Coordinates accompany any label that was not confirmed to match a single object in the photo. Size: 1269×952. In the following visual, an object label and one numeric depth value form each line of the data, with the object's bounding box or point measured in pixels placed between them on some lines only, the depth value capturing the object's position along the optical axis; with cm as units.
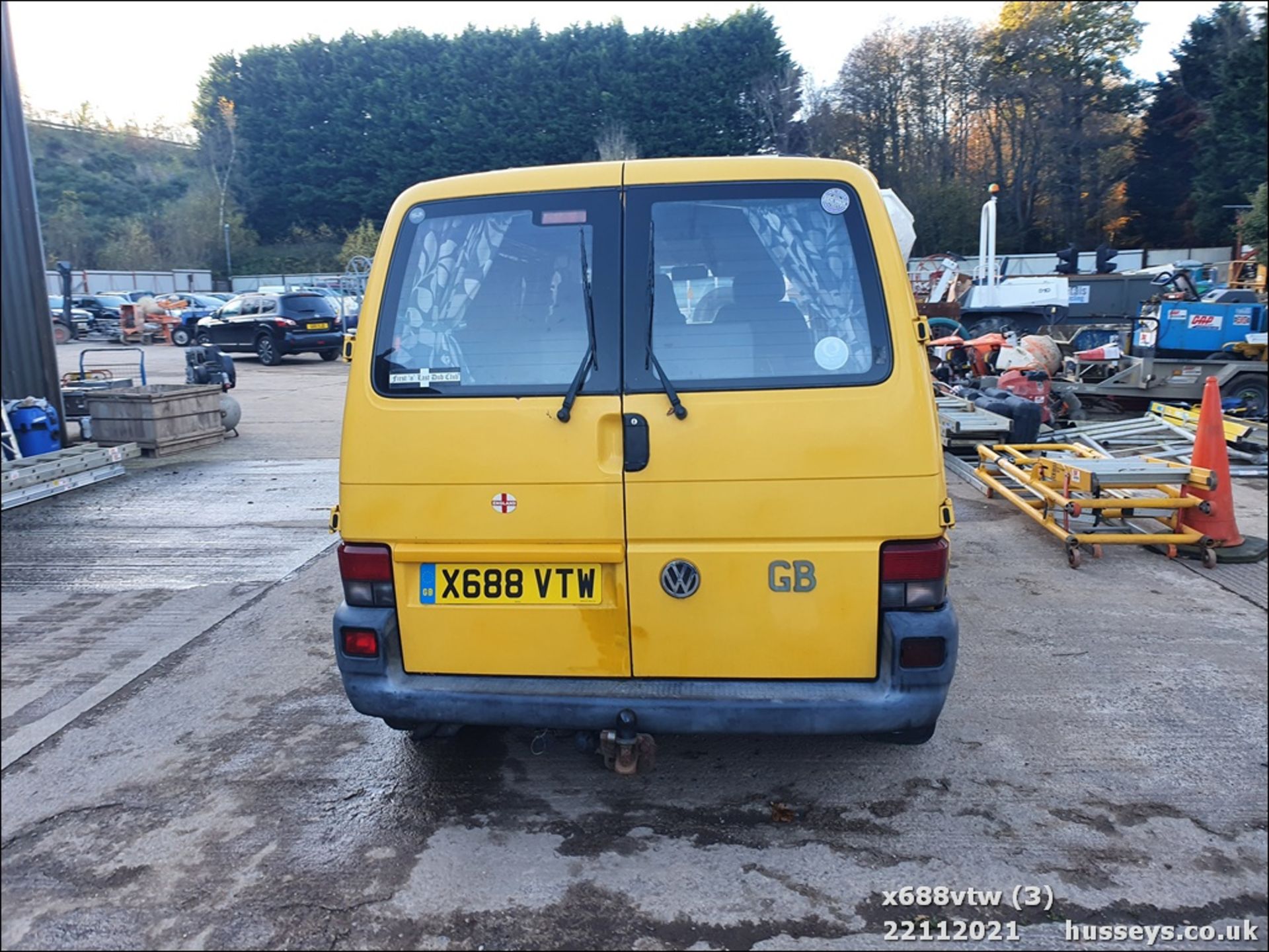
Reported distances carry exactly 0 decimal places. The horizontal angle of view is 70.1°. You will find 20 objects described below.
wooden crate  1038
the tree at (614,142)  4759
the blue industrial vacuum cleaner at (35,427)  900
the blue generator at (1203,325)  1112
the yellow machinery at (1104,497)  597
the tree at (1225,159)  2580
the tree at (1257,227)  2006
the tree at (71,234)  4169
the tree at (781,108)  3975
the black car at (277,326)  2272
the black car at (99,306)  3338
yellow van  279
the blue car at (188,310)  3011
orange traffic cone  611
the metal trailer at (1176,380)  1086
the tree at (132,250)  4459
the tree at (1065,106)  3334
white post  1616
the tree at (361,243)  4616
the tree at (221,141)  5281
